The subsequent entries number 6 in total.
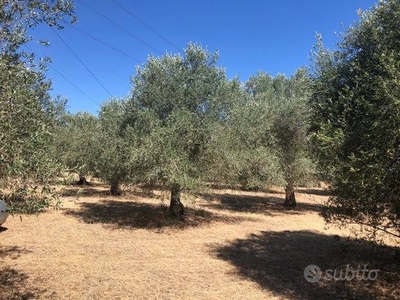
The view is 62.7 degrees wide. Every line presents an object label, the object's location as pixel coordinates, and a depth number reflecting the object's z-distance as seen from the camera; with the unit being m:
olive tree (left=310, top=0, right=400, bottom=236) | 7.73
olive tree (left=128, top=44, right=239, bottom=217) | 15.42
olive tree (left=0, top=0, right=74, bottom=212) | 5.72
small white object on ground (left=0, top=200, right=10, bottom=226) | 13.51
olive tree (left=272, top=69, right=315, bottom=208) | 23.38
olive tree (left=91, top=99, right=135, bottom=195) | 17.22
